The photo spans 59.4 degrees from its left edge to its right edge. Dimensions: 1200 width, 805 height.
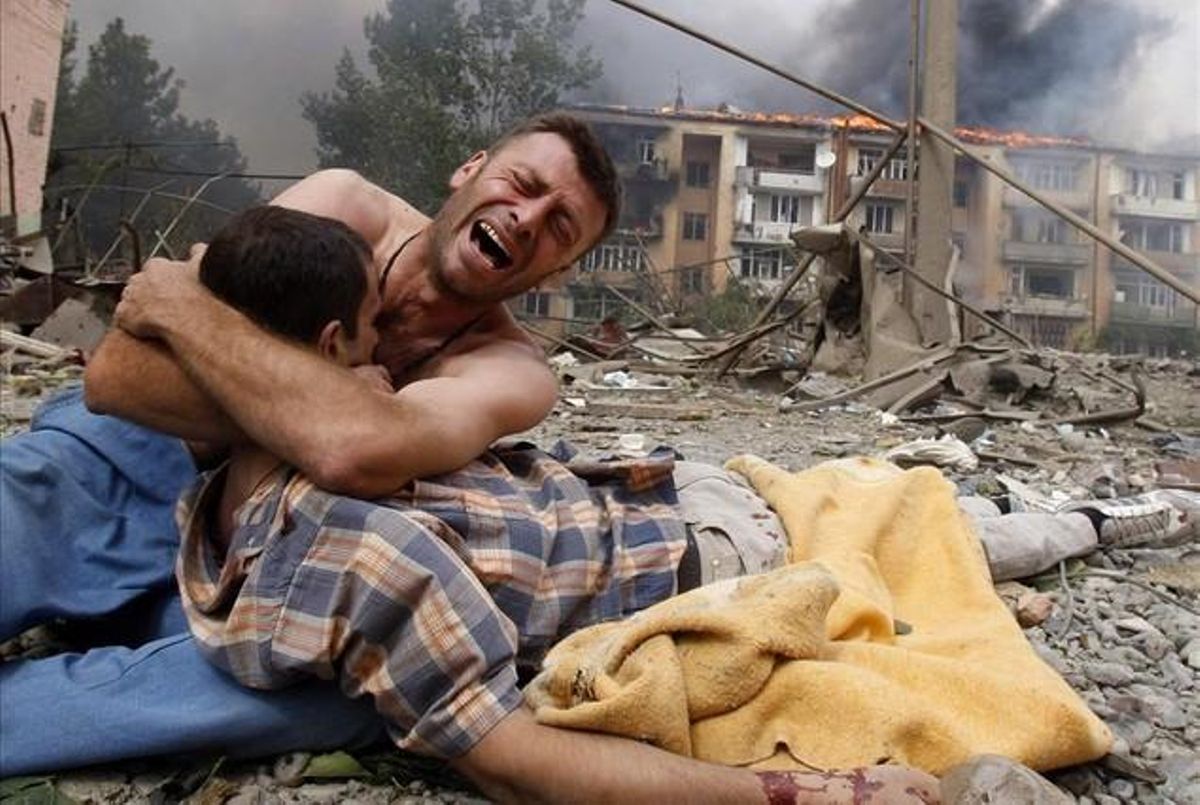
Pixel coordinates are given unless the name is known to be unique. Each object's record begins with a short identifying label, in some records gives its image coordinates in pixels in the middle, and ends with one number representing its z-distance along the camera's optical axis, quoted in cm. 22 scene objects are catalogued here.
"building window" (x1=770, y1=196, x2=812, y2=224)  3391
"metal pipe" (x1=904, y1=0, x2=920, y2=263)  699
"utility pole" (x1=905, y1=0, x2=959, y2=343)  734
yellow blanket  137
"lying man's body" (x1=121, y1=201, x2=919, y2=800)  134
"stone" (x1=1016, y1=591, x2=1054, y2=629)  215
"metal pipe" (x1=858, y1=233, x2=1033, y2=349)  632
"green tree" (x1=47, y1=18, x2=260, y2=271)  2109
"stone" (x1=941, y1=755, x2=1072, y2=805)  127
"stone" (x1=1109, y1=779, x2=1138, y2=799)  149
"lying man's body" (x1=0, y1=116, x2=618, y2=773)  144
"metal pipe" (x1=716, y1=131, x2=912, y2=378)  709
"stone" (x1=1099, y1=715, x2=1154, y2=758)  166
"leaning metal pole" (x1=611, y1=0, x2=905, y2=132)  592
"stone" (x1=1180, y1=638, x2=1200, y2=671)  200
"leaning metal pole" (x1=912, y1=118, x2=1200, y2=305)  423
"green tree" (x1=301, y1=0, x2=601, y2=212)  2444
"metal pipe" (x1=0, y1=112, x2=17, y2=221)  1043
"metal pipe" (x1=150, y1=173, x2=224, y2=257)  833
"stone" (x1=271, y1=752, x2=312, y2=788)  146
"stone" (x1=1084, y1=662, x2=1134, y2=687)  190
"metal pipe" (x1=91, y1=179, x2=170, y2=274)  866
